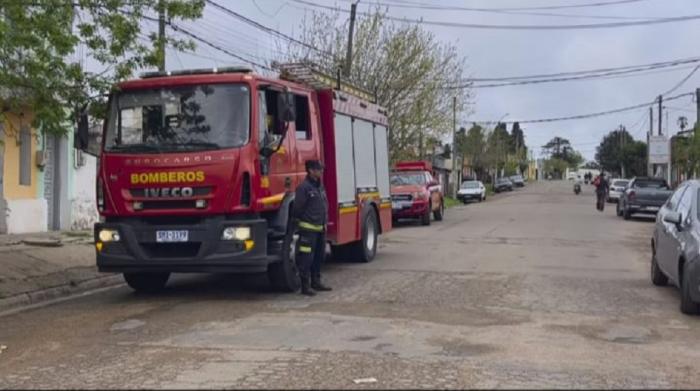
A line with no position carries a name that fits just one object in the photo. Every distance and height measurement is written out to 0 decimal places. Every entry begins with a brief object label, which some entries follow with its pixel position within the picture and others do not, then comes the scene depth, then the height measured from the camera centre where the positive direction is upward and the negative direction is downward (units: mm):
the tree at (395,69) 32000 +3798
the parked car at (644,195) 30250 -992
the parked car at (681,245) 9687 -990
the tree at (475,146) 78312 +2044
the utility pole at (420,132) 33550 +1478
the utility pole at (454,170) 59344 -141
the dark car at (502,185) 77238 -1578
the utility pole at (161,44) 11625 +1763
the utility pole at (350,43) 29439 +4353
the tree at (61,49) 10273 +1540
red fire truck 10383 -92
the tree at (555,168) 168375 -12
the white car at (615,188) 46156 -1133
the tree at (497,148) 84500 +2096
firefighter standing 11070 -639
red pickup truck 26891 -824
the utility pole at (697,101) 45312 +3745
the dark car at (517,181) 92344 -1447
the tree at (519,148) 128875 +3281
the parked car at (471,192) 52031 -1481
